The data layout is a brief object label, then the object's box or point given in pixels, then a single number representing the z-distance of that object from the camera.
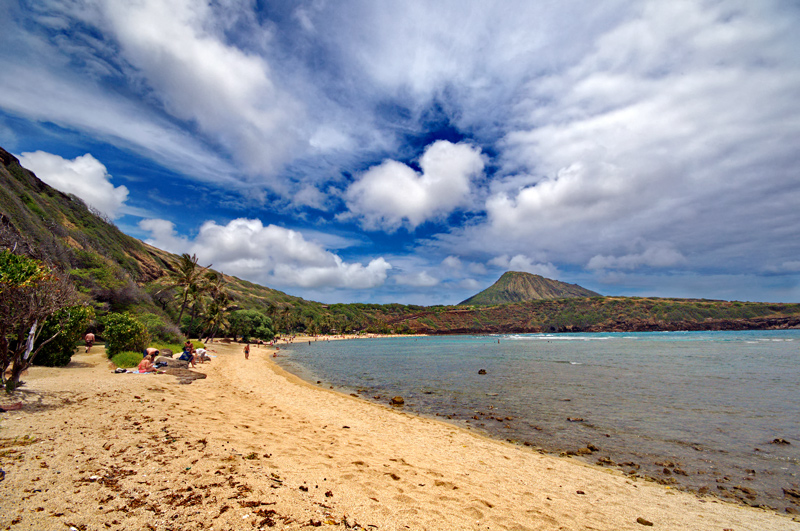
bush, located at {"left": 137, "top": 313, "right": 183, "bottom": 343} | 30.02
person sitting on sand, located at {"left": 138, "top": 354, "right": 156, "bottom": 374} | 16.84
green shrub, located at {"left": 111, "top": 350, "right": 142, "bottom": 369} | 18.44
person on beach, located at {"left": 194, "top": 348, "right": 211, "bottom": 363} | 28.61
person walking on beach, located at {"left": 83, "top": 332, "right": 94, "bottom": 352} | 21.68
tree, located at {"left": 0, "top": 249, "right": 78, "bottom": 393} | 8.58
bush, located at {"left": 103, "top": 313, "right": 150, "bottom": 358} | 20.03
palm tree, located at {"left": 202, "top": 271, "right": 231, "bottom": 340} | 53.99
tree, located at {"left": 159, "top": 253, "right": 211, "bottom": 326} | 41.09
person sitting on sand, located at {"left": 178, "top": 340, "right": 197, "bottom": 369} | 24.00
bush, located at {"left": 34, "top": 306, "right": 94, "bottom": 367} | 14.22
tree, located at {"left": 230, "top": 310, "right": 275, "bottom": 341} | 70.38
